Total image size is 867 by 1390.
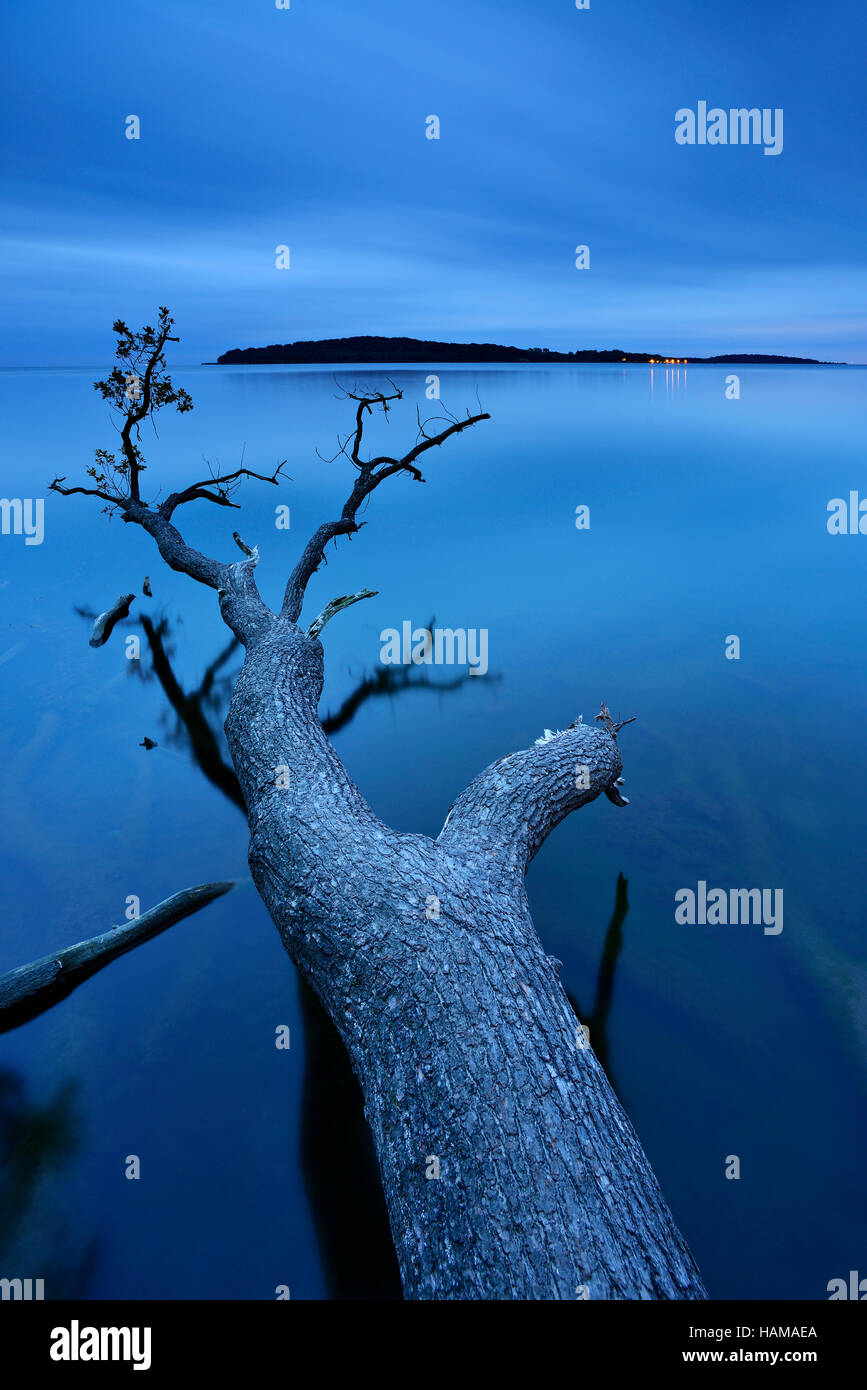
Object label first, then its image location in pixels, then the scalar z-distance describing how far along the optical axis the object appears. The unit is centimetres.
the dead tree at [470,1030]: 270
